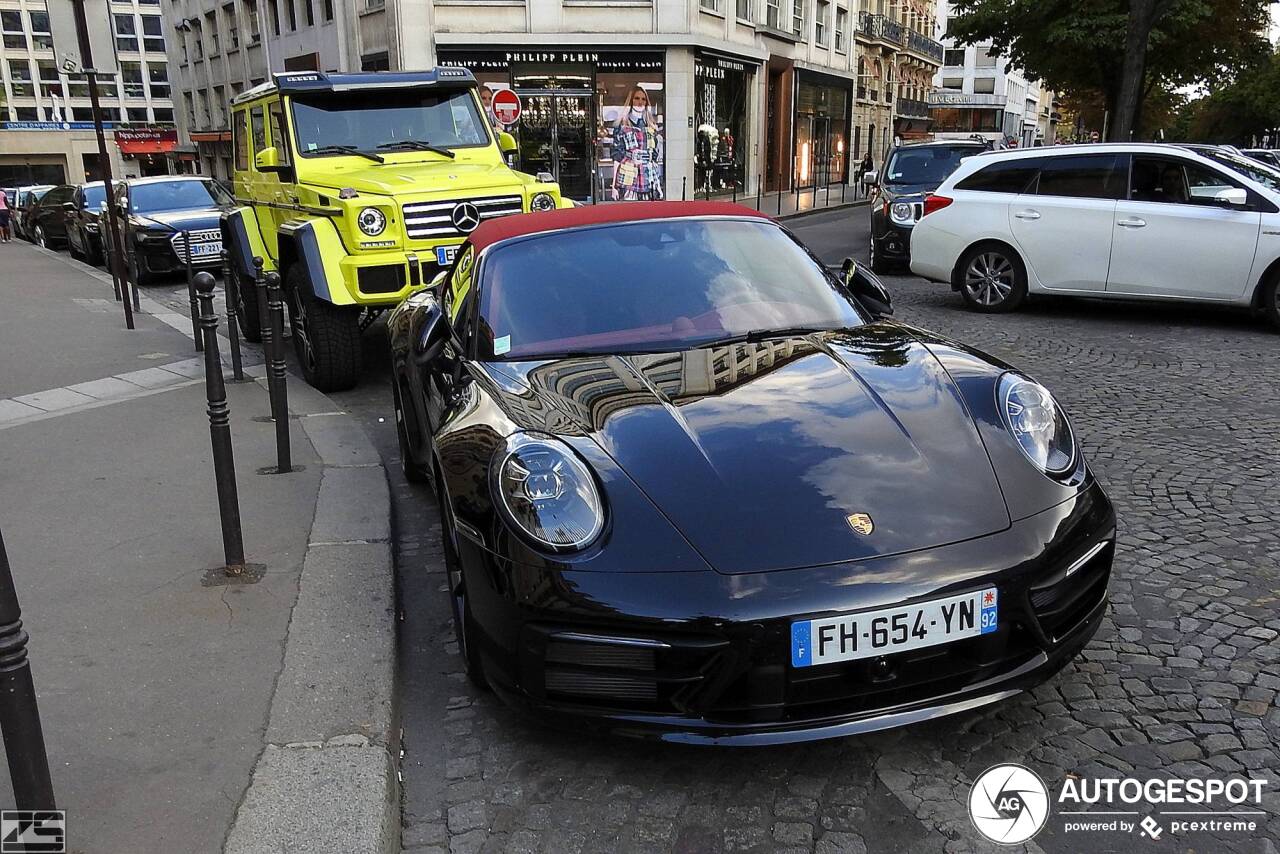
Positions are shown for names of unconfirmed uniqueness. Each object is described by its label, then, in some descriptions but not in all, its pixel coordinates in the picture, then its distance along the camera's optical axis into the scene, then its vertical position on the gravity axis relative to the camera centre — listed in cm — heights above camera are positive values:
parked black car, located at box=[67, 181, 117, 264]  1789 -127
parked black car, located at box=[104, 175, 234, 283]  1449 -104
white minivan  829 -78
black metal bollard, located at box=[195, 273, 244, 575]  379 -115
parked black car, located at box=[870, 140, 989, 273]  1267 -67
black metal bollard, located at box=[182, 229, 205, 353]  857 -146
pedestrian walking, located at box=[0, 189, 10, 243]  2713 -184
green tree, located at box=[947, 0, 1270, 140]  2492 +240
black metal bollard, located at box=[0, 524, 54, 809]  203 -114
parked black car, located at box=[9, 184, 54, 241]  2653 -156
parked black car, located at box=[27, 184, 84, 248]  2222 -149
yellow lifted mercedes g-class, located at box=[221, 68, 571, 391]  698 -33
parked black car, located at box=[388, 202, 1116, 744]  238 -96
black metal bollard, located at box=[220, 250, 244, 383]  677 -118
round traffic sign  1661 +58
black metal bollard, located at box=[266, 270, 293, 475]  518 -123
